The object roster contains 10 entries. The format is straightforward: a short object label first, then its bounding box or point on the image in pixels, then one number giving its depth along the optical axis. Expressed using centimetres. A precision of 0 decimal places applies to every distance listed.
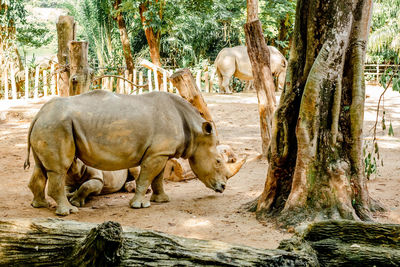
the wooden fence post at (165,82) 1476
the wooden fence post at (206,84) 1863
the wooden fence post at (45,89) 1639
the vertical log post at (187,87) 759
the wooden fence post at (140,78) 1608
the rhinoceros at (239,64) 1742
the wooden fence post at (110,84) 1612
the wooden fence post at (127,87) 1592
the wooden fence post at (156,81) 1562
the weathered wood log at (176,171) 757
